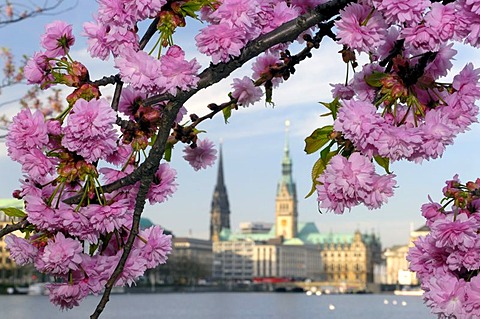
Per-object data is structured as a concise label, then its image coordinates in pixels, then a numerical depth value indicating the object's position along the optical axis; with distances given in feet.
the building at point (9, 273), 338.93
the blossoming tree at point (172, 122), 6.00
